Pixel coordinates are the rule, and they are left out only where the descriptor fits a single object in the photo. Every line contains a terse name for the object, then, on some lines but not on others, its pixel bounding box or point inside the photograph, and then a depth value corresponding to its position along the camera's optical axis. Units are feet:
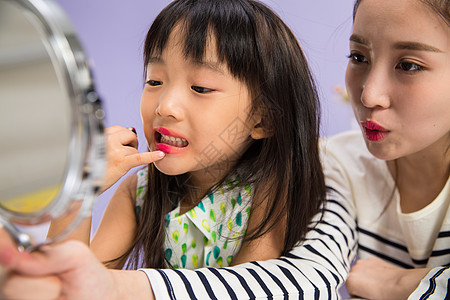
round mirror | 1.31
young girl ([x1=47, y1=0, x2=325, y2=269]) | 2.45
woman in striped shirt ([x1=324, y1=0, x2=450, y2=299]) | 2.38
